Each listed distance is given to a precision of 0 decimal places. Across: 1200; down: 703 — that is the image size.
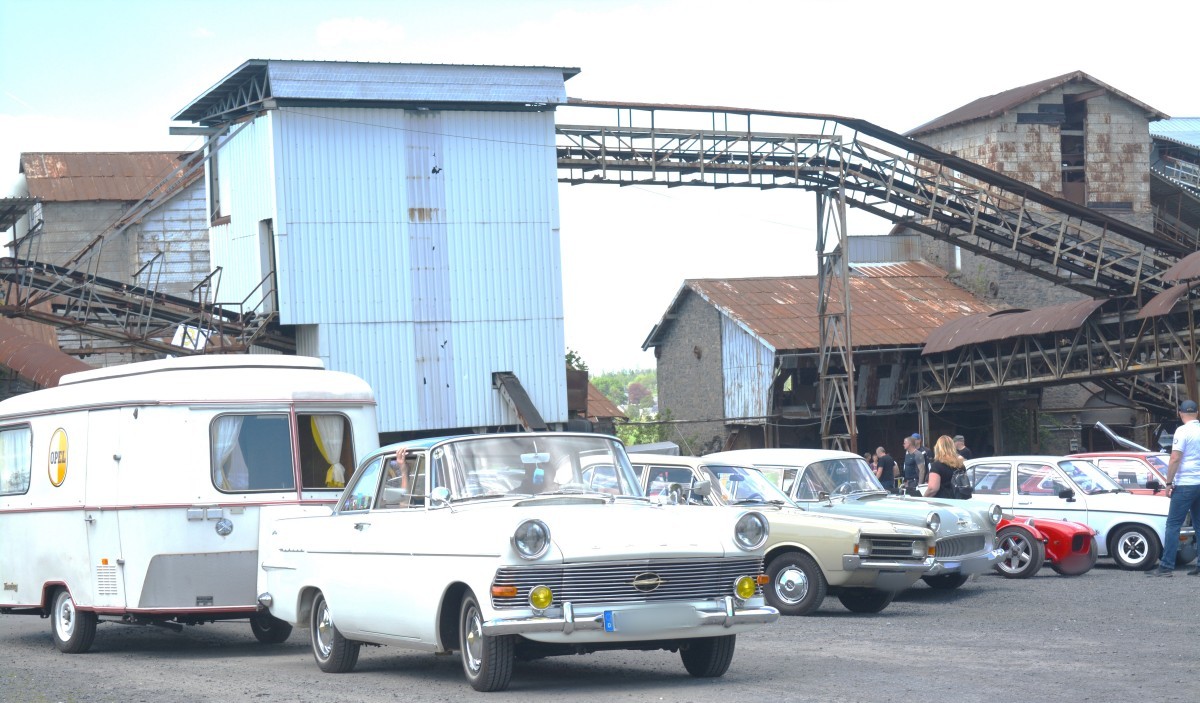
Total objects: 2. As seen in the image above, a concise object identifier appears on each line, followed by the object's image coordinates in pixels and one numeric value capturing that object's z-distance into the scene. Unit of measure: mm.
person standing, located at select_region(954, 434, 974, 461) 20188
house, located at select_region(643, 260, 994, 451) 40594
